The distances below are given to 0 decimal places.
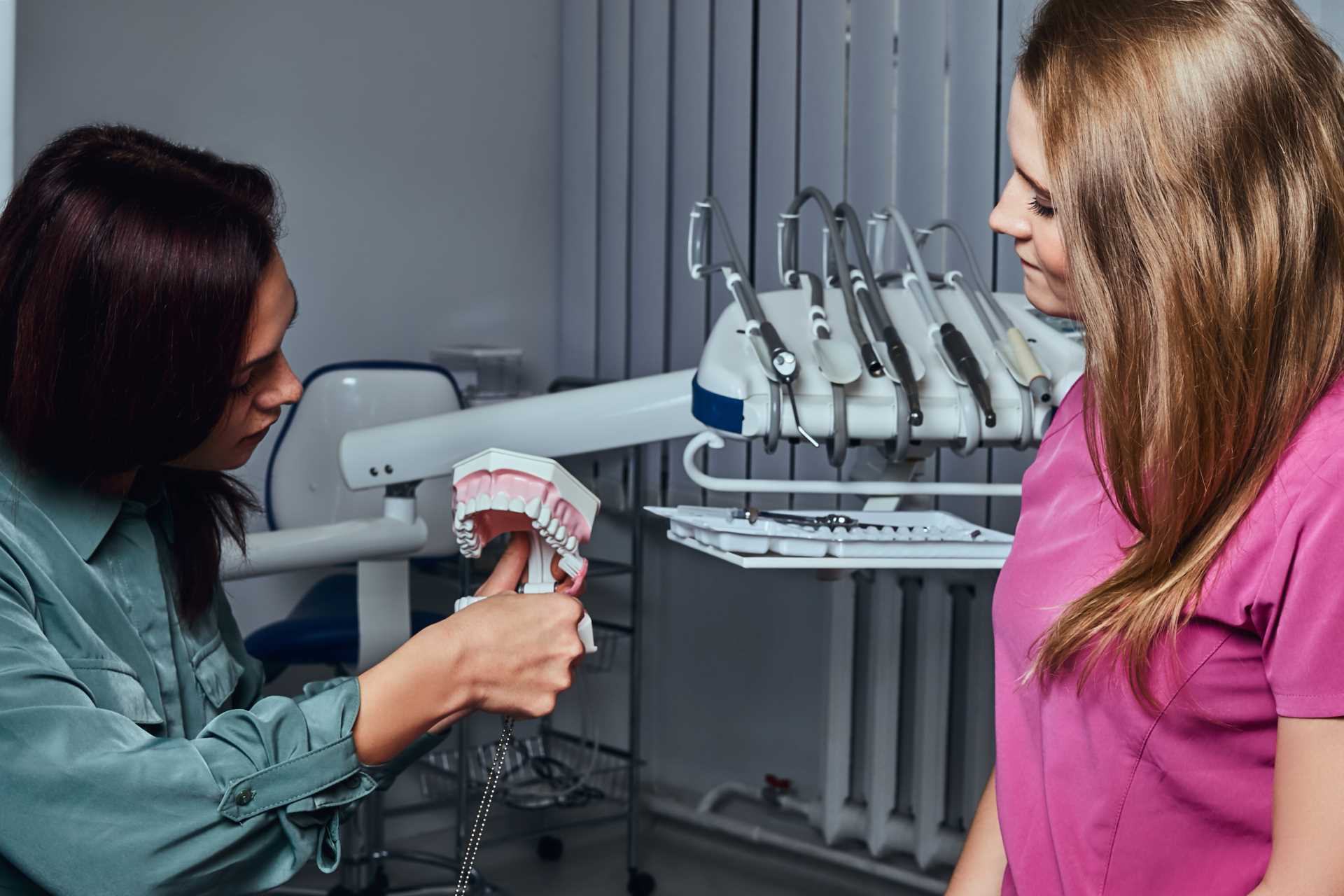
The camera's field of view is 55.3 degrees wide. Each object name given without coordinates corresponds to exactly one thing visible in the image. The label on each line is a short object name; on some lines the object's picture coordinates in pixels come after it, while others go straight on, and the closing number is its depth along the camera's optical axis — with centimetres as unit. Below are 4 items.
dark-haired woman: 82
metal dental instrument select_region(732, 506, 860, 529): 160
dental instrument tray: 152
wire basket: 309
